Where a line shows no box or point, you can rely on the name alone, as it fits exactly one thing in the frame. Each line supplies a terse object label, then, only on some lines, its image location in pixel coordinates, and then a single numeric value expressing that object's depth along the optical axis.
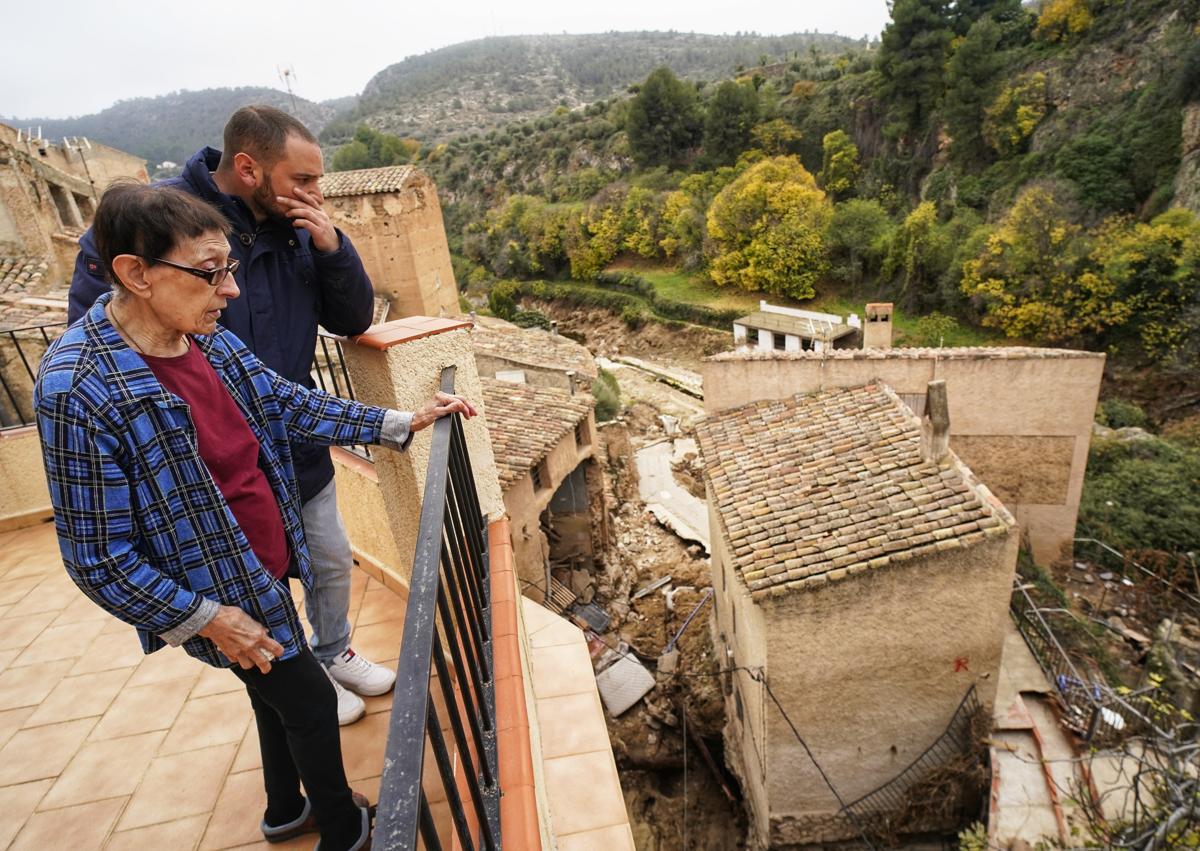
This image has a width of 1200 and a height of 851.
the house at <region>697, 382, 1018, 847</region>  6.57
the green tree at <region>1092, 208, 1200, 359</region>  20.33
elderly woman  1.57
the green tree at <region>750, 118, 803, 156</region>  42.34
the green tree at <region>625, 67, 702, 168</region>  46.59
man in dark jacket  2.32
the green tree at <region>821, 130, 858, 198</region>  38.31
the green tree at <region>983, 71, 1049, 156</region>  30.02
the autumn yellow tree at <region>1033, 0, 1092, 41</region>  30.64
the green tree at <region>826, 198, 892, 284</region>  30.67
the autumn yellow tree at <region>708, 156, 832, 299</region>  31.84
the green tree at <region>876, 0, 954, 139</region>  33.22
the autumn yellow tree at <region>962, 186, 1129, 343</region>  21.86
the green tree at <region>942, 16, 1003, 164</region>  31.00
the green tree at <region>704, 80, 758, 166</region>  42.78
